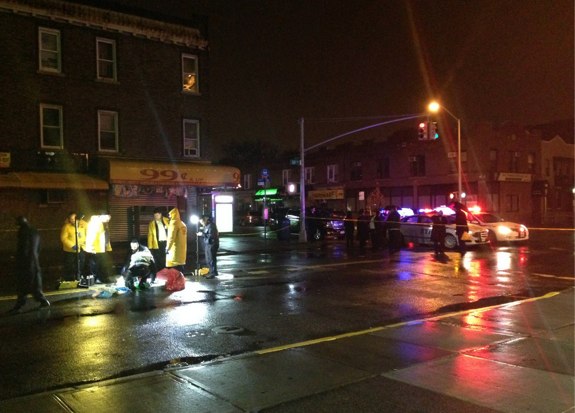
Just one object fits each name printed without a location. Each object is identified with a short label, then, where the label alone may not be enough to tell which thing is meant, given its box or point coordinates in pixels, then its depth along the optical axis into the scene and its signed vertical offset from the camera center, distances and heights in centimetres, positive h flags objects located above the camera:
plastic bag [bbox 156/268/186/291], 1159 -157
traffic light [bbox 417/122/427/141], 2527 +333
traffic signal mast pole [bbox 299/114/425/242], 2558 +159
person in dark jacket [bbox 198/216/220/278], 1355 -92
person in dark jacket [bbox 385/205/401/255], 2045 -113
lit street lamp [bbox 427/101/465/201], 2606 +458
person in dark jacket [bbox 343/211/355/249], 2314 -121
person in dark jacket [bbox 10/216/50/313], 934 -99
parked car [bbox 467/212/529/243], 2202 -125
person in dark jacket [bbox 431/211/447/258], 1886 -115
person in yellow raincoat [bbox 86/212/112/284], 1236 -87
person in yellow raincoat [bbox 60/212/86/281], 1244 -82
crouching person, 1151 -125
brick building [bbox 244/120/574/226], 4431 +253
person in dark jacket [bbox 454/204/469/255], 1834 -84
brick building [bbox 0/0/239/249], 2098 +391
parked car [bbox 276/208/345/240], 2705 -108
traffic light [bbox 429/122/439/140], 2522 +333
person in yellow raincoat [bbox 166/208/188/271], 1245 -85
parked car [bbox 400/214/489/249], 2094 -123
